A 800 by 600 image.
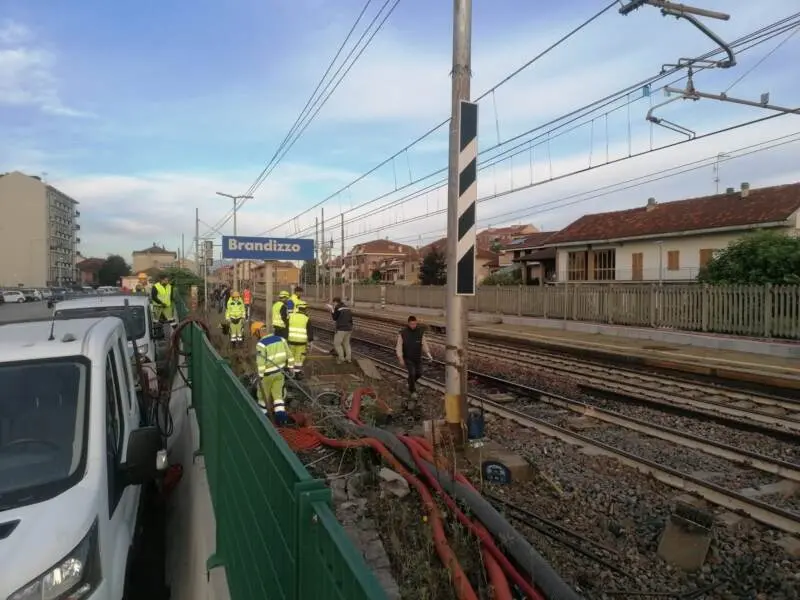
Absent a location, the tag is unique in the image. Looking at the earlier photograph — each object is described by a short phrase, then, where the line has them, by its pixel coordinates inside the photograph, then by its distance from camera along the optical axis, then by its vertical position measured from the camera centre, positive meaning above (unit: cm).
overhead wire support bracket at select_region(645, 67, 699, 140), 1480 +447
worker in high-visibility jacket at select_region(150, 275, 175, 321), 1697 -36
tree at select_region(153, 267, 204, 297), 4566 +60
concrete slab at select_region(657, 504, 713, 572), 502 -208
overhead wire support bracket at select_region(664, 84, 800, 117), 1481 +459
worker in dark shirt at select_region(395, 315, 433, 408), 1190 -123
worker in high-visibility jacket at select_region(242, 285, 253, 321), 2523 -42
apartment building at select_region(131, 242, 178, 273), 12398 +590
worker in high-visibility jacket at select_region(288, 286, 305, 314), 1291 -28
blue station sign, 1658 +106
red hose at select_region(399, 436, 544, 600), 408 -195
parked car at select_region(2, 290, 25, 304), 5600 -91
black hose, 407 -188
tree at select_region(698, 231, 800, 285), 2155 +93
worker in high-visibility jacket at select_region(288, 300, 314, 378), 1225 -98
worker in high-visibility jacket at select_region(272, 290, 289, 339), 1468 -71
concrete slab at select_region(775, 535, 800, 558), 522 -222
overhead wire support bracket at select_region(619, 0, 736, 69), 1080 +497
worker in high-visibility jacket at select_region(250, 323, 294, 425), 827 -112
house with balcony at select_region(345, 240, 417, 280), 12294 +651
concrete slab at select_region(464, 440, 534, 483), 680 -199
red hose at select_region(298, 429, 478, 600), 394 -184
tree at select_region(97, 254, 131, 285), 12144 +333
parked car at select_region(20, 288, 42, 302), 6084 -80
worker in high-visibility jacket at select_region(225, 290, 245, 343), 1758 -80
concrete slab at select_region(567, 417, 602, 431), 970 -218
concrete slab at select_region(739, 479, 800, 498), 670 -222
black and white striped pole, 757 +87
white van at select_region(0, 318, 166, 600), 281 -101
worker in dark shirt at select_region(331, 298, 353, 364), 1489 -97
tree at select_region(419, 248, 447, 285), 6438 +185
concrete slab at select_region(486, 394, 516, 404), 1184 -215
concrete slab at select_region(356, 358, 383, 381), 1427 -192
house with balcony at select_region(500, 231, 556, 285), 4738 +220
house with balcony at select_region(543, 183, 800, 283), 3169 +302
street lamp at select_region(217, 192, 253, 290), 2567 +32
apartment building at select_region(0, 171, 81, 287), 9900 +908
